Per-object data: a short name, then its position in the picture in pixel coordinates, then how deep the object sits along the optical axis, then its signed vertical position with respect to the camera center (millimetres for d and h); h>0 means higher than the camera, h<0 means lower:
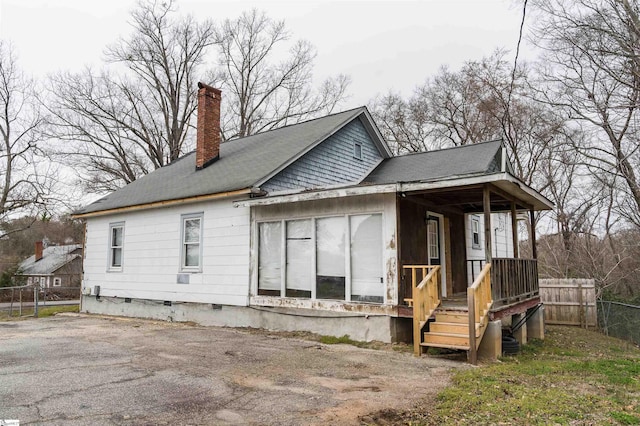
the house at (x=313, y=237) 8312 +569
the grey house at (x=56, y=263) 37719 -135
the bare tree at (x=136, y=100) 25984 +10045
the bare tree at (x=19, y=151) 23906 +6086
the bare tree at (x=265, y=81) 29703 +12363
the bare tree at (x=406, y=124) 28016 +8810
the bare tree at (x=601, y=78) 12367 +5953
